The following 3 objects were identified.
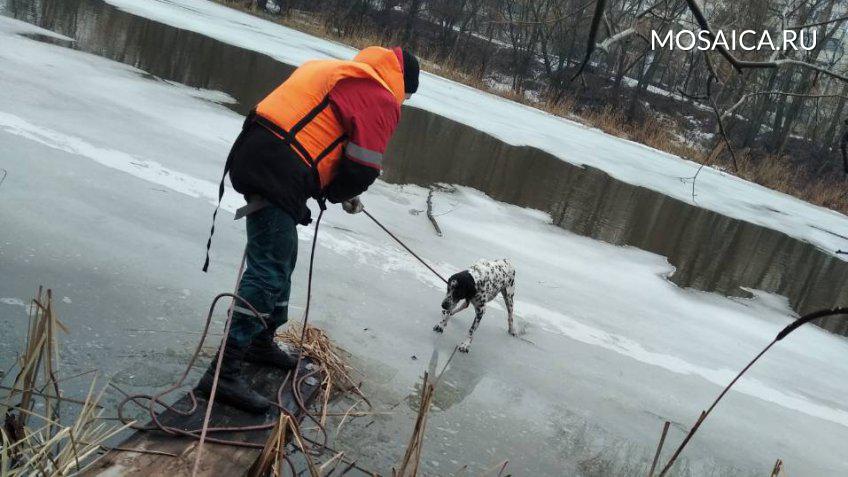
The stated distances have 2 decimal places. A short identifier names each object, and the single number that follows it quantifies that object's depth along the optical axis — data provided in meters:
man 3.01
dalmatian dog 4.54
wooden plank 2.37
